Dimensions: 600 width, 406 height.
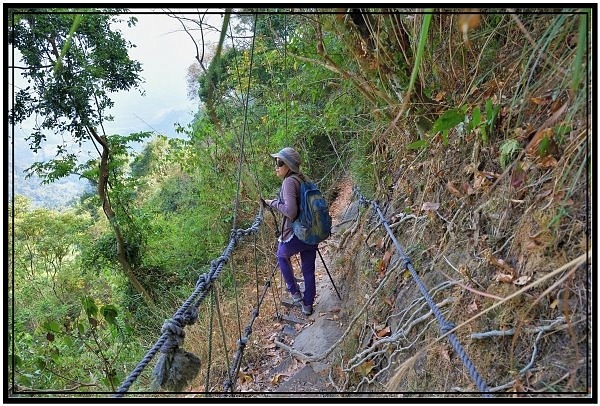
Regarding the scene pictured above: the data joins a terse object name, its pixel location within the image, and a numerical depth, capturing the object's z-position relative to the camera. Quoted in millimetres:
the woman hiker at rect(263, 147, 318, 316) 2498
